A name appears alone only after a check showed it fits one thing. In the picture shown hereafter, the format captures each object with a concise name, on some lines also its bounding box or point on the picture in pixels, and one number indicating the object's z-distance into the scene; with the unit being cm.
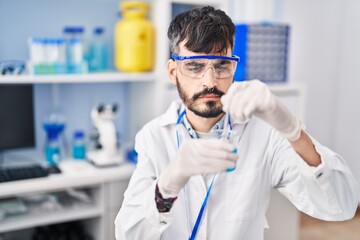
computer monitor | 233
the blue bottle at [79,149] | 248
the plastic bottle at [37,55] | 226
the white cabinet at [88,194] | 211
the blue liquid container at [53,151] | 238
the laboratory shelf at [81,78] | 217
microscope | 234
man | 103
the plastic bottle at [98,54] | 254
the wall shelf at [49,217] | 213
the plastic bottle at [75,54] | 236
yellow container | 239
